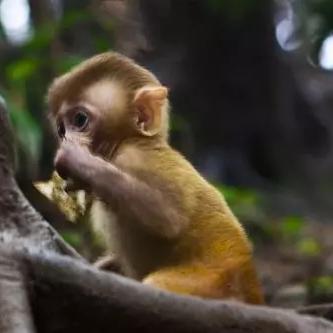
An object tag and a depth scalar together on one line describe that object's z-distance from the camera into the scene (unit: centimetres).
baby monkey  180
